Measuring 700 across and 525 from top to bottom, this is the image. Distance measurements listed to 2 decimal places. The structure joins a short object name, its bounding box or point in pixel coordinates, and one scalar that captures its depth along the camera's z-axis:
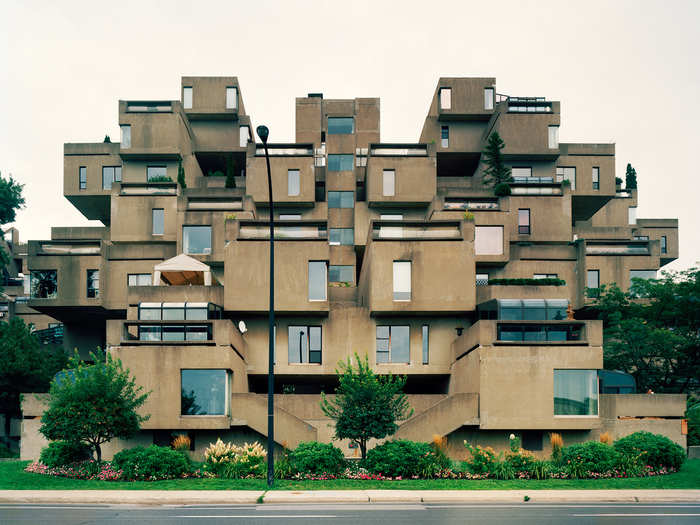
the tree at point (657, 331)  37.00
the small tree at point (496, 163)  48.31
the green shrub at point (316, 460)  24.09
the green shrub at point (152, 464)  23.53
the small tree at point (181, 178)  48.03
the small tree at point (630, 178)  59.81
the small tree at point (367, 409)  25.59
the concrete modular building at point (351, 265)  31.06
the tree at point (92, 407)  25.00
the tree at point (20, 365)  40.56
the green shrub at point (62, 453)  25.66
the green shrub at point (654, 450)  25.34
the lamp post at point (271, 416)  22.03
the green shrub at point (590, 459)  24.30
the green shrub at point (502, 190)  44.84
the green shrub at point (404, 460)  24.00
